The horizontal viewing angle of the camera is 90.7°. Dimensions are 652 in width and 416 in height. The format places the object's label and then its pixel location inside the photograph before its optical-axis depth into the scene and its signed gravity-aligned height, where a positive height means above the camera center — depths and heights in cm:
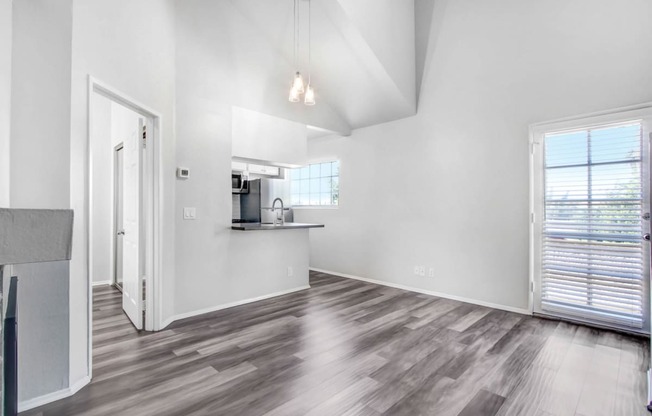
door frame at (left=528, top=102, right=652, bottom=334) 346 +8
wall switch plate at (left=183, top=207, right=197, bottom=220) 341 -7
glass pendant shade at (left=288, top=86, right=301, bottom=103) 318 +113
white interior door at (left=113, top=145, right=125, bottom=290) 474 -12
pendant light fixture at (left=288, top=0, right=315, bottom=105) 312 +116
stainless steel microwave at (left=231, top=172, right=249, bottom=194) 465 +35
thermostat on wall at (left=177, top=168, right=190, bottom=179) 333 +35
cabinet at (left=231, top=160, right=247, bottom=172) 461 +59
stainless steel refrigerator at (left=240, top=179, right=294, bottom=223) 469 +9
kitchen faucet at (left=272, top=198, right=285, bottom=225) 454 -17
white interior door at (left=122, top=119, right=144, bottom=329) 317 -25
